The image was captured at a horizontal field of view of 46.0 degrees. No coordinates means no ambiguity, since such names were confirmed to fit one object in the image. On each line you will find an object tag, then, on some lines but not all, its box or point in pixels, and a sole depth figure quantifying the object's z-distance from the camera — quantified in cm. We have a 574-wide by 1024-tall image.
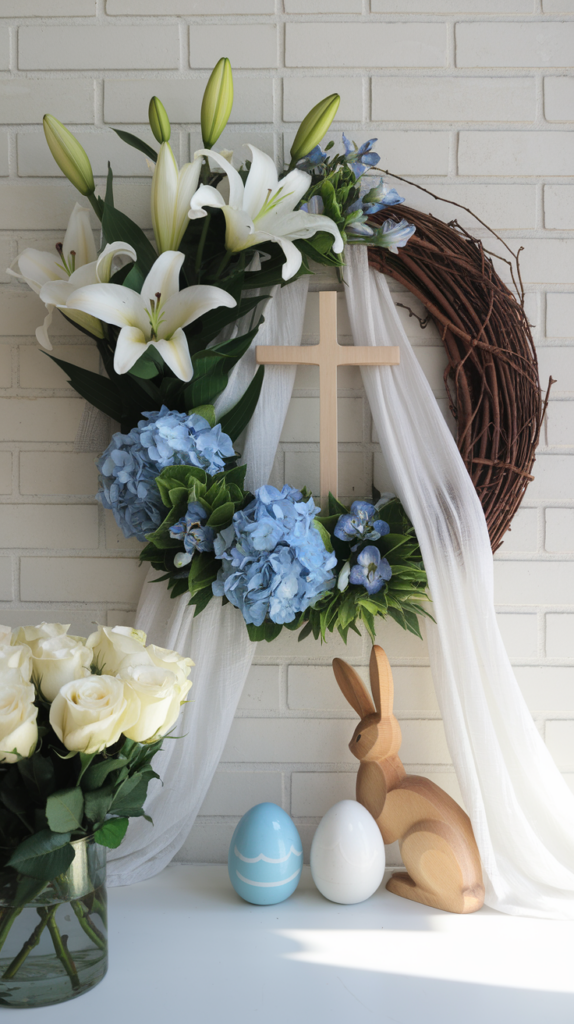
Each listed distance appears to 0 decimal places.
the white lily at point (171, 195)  97
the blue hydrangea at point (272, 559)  90
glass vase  75
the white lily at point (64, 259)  102
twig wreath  106
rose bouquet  71
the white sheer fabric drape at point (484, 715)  98
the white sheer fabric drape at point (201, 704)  106
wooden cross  106
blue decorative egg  94
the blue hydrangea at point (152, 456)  94
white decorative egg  94
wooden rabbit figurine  96
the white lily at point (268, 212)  94
